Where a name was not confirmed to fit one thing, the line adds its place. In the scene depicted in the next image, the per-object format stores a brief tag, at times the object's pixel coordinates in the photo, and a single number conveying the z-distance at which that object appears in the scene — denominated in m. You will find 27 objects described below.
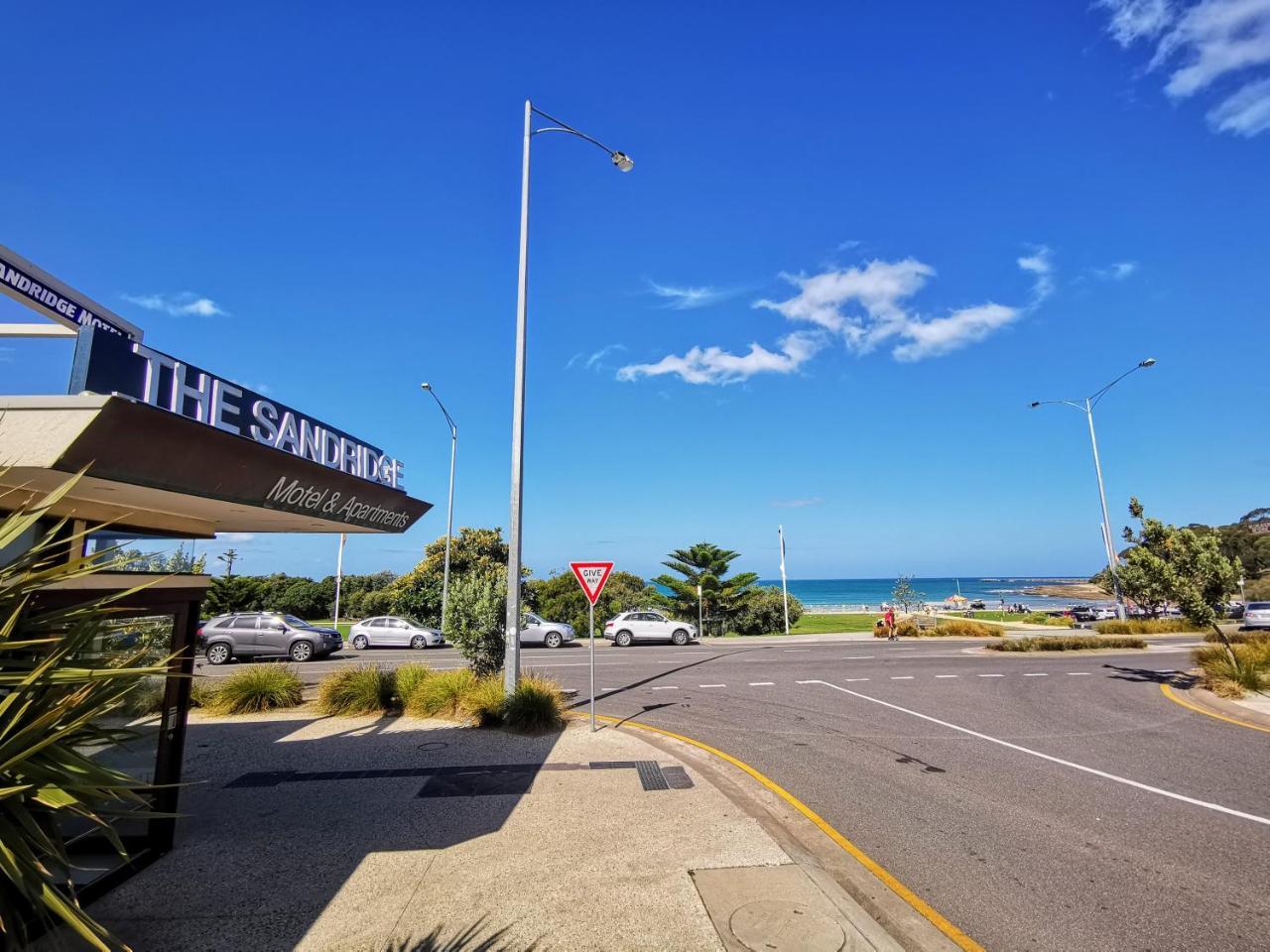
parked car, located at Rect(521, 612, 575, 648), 26.44
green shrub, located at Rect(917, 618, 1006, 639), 28.33
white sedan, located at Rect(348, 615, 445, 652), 26.19
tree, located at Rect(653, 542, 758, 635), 35.75
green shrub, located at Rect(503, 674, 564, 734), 9.65
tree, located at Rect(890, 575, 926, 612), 44.62
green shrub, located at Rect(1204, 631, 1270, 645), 15.05
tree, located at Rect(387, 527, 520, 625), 31.97
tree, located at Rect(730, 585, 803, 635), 36.66
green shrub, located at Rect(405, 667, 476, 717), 10.59
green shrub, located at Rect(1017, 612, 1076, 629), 37.94
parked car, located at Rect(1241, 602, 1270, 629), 26.30
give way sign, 10.20
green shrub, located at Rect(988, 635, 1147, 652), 22.00
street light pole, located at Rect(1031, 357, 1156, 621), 28.11
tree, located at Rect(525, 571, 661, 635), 35.97
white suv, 27.88
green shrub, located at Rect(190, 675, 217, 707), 11.56
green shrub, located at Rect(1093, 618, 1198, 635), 26.64
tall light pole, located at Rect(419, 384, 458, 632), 28.92
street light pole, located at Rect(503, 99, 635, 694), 10.06
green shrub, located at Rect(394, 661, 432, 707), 11.29
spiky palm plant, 2.34
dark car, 20.73
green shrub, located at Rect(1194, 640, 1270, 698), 12.65
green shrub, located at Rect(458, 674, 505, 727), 9.92
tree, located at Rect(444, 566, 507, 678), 11.65
